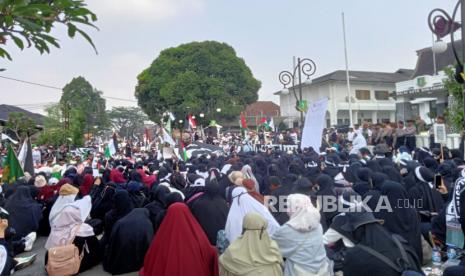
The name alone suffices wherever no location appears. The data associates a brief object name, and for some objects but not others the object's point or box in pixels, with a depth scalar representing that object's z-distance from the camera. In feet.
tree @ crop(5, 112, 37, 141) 75.31
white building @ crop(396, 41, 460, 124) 68.85
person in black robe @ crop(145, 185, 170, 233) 18.89
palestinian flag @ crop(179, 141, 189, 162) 36.43
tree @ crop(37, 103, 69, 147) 86.78
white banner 30.17
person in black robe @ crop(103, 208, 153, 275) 17.04
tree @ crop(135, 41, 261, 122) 116.57
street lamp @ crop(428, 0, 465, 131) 24.41
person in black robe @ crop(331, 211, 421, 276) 10.61
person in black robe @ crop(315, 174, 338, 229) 19.54
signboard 29.50
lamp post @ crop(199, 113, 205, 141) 112.97
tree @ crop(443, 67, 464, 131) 37.73
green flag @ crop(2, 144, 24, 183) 29.30
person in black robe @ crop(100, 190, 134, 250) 19.19
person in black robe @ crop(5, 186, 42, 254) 22.62
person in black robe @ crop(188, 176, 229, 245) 18.48
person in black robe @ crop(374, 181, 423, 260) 14.37
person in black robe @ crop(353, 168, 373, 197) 20.07
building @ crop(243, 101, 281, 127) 162.91
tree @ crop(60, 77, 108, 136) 178.91
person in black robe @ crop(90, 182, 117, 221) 23.66
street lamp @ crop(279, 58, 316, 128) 47.47
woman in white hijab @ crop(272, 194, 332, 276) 12.42
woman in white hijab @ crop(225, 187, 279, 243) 15.83
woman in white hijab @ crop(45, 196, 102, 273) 17.69
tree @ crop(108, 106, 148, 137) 195.31
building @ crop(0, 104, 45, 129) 115.51
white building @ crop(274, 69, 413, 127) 120.67
